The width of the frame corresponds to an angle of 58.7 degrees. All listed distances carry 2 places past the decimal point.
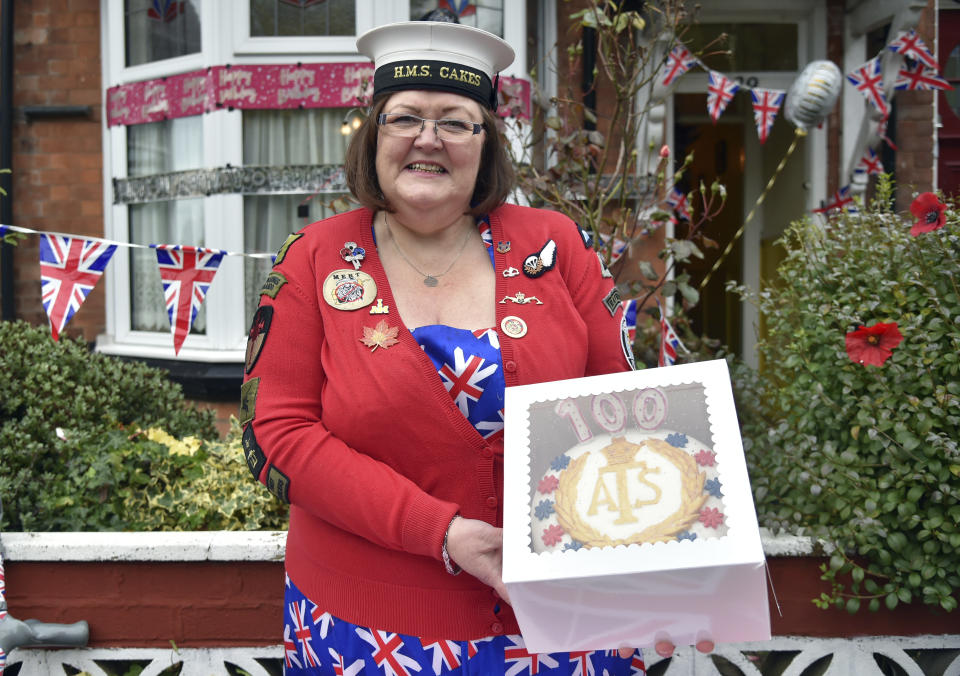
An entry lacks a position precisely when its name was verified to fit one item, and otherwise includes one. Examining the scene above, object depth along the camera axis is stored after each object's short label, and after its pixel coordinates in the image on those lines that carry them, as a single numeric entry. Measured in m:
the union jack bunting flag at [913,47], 4.71
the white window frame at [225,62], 4.89
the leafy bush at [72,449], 2.89
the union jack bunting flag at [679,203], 3.57
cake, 1.34
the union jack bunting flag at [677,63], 4.44
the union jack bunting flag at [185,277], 3.20
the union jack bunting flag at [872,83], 4.82
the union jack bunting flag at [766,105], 4.60
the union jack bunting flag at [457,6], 4.95
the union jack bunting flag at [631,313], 3.09
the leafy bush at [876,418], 2.29
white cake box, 1.31
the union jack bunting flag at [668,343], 3.01
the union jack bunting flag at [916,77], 4.81
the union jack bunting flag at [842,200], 4.77
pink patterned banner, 4.89
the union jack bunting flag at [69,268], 3.04
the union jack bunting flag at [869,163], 5.18
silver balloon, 4.59
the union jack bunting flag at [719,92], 4.67
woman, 1.58
